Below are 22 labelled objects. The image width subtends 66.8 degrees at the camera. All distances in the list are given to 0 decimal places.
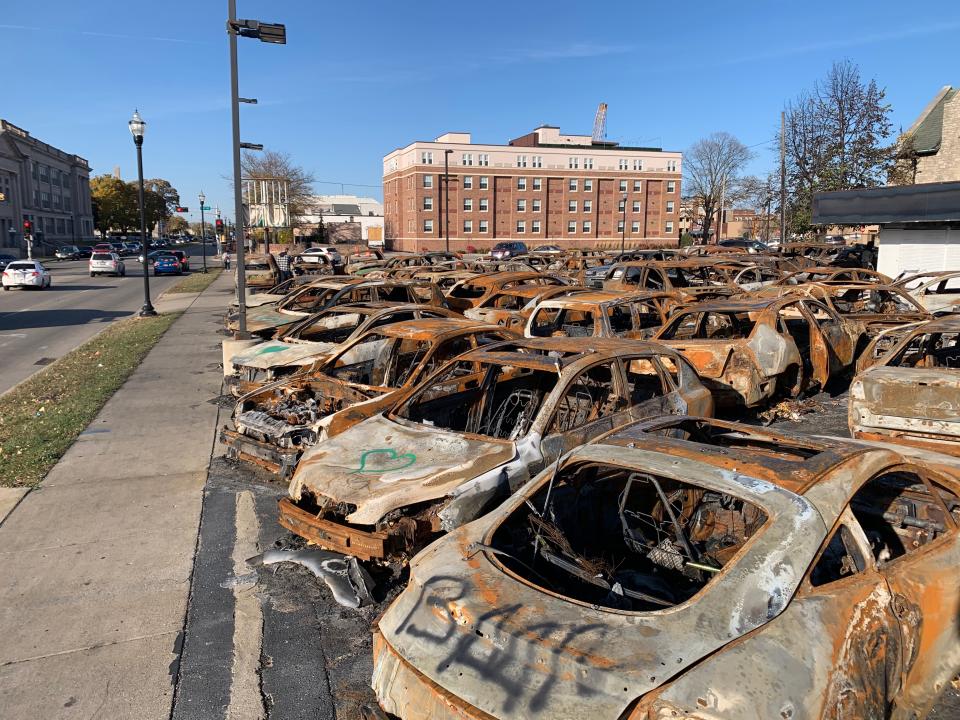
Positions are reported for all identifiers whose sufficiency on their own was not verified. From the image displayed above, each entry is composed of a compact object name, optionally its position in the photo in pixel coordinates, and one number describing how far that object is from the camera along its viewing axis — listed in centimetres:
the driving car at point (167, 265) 4672
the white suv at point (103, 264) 4422
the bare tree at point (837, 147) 3675
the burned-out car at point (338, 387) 689
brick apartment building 7088
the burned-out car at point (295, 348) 943
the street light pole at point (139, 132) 2089
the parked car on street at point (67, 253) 7248
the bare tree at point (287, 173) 7338
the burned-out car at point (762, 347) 896
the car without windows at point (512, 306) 1174
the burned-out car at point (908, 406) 642
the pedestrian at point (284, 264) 2605
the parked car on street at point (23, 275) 3297
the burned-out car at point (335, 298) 1321
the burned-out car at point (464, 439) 480
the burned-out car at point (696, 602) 263
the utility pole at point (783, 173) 3609
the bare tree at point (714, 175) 8919
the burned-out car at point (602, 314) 1031
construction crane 10244
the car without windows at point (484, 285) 1408
